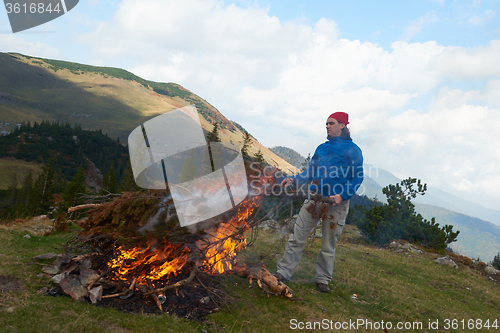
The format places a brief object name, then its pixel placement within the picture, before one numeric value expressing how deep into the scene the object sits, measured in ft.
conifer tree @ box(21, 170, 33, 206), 216.82
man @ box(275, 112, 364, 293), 16.60
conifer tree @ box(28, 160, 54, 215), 165.11
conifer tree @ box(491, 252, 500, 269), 59.18
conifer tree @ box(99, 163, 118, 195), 134.92
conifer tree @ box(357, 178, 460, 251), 54.39
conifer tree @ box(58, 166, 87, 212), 128.47
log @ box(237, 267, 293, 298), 15.57
